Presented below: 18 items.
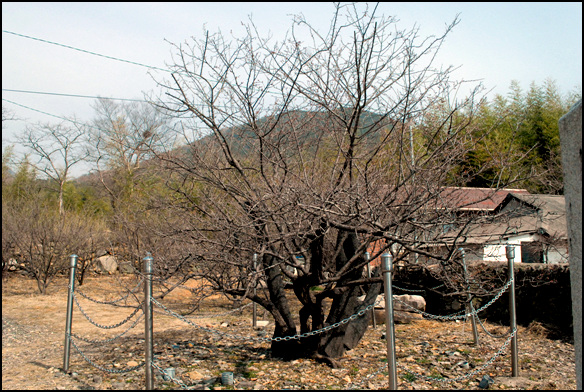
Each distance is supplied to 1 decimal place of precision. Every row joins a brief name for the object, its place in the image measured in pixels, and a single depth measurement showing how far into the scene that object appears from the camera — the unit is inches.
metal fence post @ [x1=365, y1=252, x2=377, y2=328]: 311.9
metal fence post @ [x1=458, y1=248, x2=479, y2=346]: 226.2
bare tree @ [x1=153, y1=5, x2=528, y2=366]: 197.2
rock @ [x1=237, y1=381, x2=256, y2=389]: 192.2
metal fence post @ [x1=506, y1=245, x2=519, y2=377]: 206.5
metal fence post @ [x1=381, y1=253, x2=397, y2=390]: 149.6
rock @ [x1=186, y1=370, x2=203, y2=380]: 204.5
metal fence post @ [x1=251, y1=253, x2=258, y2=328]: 323.8
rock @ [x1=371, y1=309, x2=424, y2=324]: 334.0
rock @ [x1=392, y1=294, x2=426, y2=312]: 352.8
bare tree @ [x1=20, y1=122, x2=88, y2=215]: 786.8
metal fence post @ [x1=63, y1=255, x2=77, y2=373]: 215.3
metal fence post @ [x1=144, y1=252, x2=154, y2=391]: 161.8
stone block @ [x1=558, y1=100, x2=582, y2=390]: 114.6
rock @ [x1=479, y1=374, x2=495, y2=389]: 193.2
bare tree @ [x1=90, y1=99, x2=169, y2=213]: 679.4
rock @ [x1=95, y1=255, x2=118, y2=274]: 630.1
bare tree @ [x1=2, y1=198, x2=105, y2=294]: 499.2
